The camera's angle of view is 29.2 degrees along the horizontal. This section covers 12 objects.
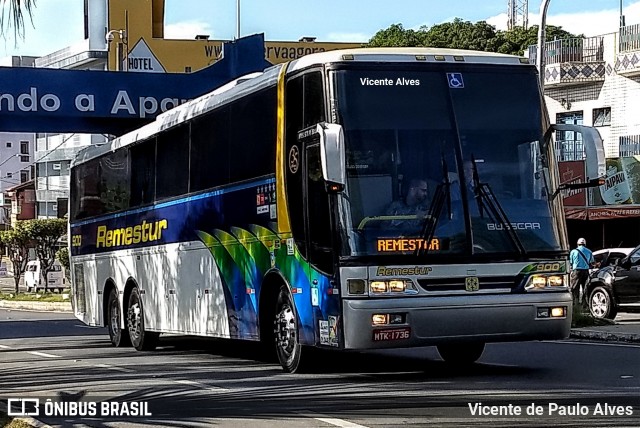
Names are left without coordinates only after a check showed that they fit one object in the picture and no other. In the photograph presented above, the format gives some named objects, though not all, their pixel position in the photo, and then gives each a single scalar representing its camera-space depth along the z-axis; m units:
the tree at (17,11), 8.60
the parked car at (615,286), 24.92
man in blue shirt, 25.69
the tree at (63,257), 60.91
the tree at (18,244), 62.22
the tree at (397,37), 65.88
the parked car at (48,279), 61.50
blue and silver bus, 12.38
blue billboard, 23.12
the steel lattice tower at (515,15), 74.19
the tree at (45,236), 61.84
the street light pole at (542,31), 23.16
